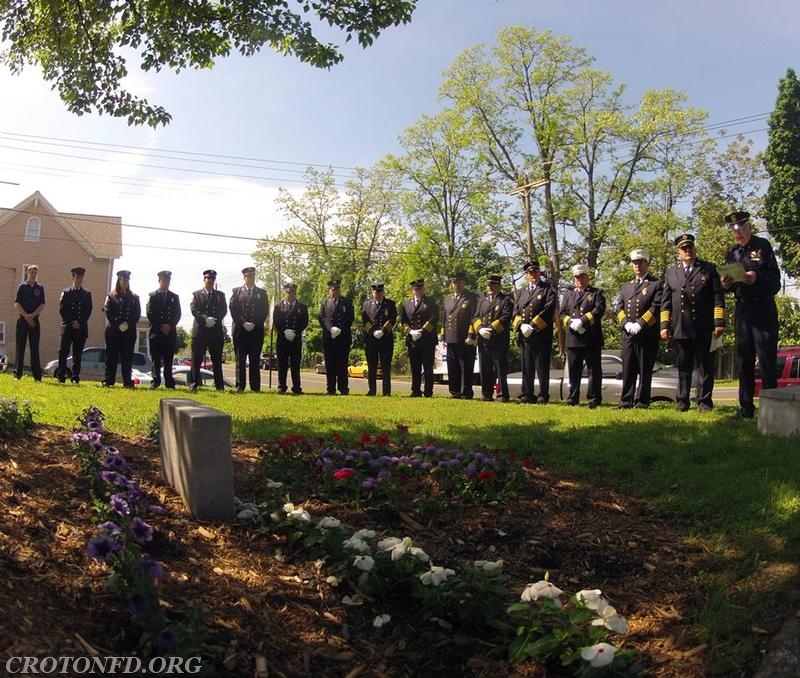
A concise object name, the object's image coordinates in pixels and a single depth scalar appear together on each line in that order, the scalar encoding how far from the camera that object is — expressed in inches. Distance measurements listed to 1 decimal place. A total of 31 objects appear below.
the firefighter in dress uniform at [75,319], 465.1
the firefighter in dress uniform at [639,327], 354.0
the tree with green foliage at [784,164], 1667.1
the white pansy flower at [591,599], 112.3
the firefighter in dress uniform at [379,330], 490.9
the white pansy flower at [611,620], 108.0
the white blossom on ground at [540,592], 117.3
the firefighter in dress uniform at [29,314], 458.6
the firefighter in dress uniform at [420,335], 483.2
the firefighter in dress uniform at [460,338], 468.8
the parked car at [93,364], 800.3
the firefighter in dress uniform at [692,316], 325.1
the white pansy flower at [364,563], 129.9
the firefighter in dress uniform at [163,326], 474.3
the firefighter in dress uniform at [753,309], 283.4
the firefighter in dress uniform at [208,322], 480.4
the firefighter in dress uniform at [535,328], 412.5
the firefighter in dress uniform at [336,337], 485.4
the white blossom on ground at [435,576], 123.2
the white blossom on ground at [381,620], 122.0
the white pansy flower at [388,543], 136.3
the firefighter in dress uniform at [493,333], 439.8
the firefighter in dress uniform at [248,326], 485.1
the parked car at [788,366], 651.3
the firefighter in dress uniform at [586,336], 382.3
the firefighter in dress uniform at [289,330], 491.8
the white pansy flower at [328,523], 145.8
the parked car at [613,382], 525.3
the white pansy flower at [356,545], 136.3
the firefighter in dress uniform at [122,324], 469.4
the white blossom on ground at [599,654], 98.7
